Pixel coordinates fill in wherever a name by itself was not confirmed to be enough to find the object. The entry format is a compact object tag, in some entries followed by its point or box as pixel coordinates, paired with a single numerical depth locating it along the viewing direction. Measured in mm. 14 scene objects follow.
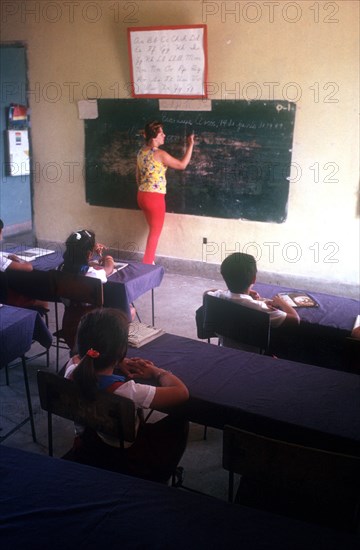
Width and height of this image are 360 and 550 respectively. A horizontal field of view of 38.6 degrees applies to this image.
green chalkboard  5230
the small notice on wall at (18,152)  7703
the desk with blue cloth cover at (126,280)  3414
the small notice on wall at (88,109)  5945
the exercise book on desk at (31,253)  3833
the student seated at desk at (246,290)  2758
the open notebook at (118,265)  3747
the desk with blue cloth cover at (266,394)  1828
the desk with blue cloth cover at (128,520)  1308
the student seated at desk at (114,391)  1834
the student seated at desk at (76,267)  3338
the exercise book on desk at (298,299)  3021
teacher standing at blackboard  5336
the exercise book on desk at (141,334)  2418
